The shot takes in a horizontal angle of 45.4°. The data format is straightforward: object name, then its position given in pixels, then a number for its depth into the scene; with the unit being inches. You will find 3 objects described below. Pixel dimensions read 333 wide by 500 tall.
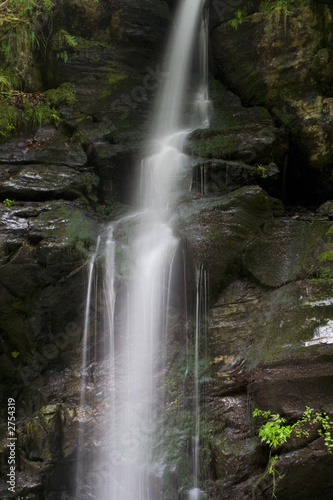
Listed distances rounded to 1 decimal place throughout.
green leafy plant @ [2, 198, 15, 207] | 267.4
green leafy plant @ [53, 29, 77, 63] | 376.5
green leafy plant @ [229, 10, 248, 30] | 381.4
